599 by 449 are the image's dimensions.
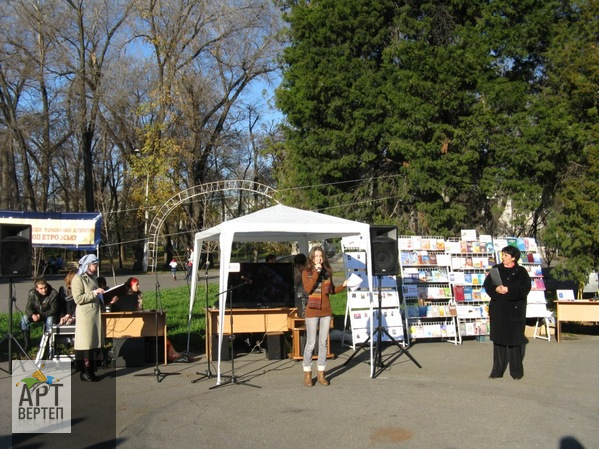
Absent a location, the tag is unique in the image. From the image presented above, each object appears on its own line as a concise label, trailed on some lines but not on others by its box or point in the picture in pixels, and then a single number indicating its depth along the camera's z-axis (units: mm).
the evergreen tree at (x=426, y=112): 16328
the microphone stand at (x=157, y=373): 9539
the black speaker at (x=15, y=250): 9586
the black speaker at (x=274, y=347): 11336
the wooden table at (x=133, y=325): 10781
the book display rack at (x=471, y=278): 12992
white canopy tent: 9516
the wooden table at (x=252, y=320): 11189
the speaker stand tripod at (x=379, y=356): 10211
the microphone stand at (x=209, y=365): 9585
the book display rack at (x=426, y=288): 12820
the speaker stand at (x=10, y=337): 9695
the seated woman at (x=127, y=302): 10867
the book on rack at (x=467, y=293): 13106
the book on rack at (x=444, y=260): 13198
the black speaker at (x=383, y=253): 10070
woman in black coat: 9312
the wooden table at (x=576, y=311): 12637
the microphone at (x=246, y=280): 10773
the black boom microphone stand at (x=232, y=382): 9091
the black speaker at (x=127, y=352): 10609
